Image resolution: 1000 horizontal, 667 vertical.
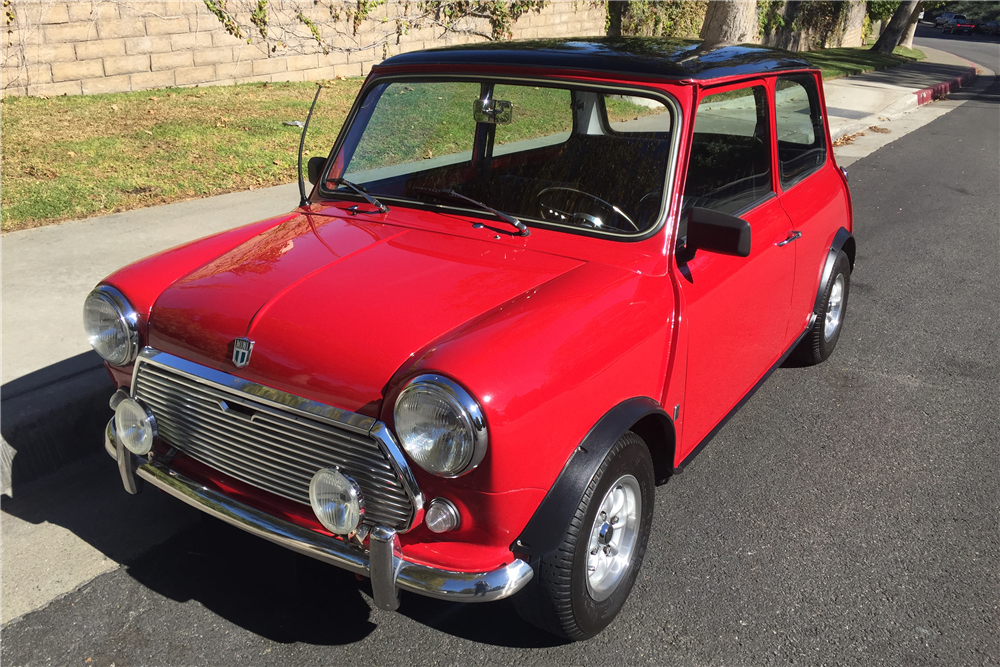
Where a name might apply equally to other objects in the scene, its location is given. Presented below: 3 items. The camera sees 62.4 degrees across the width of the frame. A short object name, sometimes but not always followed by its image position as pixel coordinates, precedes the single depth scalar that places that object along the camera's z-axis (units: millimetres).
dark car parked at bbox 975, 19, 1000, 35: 54688
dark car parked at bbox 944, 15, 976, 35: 56000
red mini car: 2221
